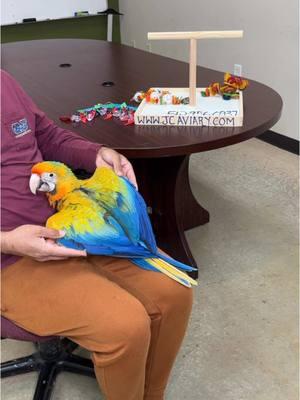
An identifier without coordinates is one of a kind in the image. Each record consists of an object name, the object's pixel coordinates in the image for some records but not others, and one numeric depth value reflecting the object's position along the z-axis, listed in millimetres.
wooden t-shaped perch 1526
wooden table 1453
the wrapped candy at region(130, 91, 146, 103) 1728
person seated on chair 1009
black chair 1472
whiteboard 4008
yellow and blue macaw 1046
